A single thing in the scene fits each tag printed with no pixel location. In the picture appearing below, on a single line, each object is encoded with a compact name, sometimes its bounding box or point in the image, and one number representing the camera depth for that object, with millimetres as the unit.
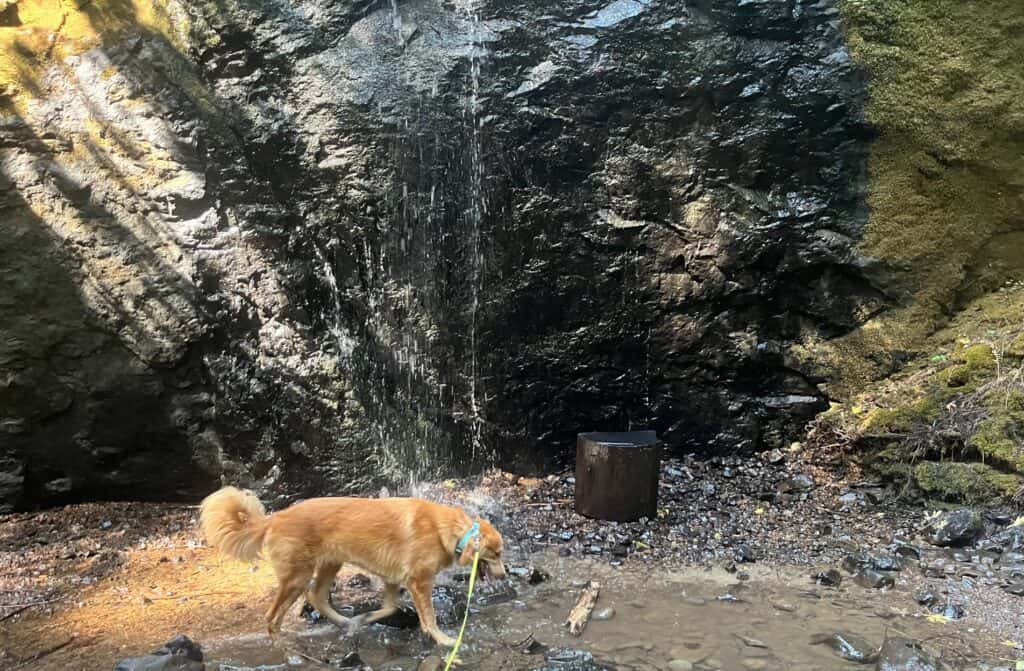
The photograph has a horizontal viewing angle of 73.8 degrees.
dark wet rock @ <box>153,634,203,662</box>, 3717
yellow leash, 3640
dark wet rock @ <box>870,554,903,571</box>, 5043
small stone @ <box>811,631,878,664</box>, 3871
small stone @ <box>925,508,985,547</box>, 5297
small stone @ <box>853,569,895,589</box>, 4797
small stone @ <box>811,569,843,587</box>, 4879
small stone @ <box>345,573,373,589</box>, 4957
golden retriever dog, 4043
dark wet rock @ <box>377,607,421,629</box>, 4340
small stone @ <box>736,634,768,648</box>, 4051
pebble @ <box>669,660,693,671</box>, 3812
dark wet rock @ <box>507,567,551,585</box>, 4961
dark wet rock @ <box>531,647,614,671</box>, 3785
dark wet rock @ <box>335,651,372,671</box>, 3836
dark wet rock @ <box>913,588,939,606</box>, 4523
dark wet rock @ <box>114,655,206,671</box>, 3621
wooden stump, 5918
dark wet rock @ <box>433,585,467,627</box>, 4438
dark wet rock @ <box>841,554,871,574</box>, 5074
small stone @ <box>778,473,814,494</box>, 6477
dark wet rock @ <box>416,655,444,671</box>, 3842
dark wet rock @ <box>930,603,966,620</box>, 4367
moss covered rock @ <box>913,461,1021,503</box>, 5586
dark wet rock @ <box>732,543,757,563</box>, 5320
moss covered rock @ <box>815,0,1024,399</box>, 6820
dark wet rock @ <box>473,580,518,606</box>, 4648
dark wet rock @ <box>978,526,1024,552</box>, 5141
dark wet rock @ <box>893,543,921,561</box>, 5184
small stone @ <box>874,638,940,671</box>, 3631
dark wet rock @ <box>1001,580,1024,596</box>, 4590
